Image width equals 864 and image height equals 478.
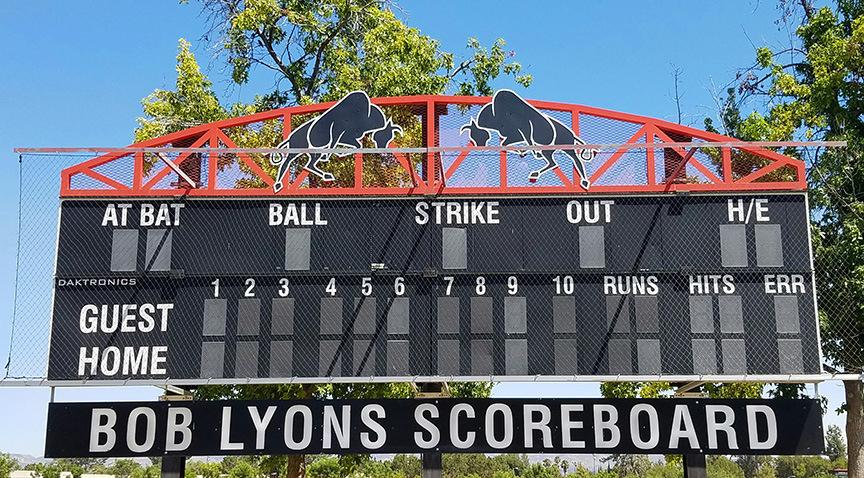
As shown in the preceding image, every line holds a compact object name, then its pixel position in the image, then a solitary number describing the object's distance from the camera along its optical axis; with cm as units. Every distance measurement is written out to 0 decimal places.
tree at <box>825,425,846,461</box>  6949
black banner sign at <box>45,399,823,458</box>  1251
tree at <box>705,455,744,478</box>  4950
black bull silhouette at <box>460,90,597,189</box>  1319
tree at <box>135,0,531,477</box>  1952
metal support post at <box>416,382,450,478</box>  1254
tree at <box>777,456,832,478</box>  5654
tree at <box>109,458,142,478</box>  6612
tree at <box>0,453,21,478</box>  5119
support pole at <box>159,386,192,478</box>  1291
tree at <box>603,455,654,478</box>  5802
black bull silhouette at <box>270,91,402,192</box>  1336
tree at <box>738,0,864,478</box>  1844
